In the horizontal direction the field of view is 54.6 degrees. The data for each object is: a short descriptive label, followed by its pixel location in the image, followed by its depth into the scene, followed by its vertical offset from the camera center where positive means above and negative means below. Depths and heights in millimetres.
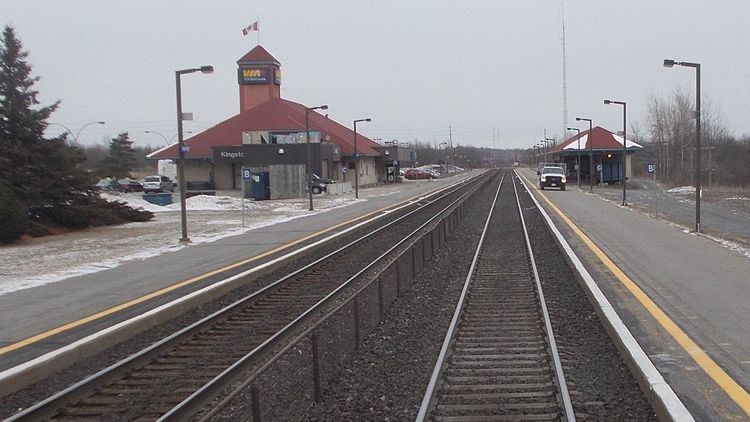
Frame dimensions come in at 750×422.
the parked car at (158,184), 62956 -544
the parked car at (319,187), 58406 -1047
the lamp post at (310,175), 37397 -5
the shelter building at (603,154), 81062 +1580
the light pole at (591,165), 58472 +171
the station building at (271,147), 57625 +2606
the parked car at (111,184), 55062 -378
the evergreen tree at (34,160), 25859 +767
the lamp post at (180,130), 21609 +1439
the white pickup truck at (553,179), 60688 -873
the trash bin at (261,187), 51406 -805
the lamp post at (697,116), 22031 +1503
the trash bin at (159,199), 47625 -1368
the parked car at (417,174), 106512 -347
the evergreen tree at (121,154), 84750 +3078
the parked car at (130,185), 66150 -588
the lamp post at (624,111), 41594 +3276
